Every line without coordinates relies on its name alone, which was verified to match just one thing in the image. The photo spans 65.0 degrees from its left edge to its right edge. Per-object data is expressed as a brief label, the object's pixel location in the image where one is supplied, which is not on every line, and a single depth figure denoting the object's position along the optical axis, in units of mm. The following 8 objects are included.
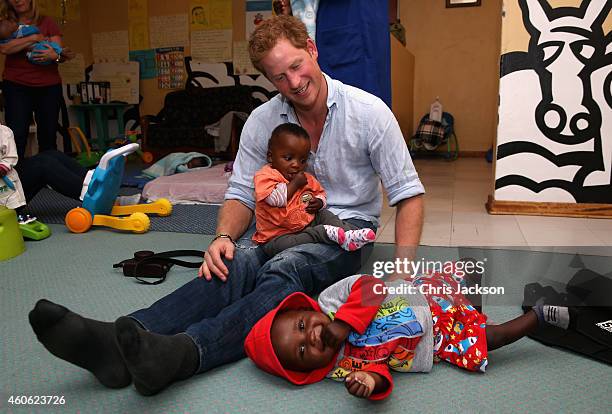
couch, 5199
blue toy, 2318
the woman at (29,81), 2830
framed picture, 5439
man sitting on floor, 893
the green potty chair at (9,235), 1933
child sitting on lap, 1373
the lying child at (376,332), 960
